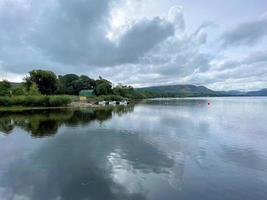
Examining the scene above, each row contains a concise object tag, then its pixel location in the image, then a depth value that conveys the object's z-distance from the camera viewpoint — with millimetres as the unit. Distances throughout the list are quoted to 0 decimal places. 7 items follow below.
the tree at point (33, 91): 66875
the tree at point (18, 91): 66375
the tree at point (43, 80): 76812
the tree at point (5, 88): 62750
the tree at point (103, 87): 108475
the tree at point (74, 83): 108638
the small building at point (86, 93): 98312
